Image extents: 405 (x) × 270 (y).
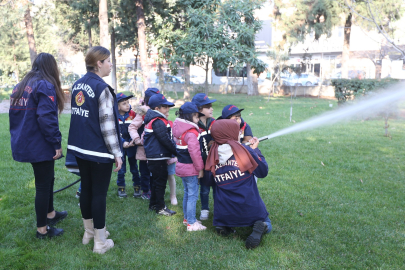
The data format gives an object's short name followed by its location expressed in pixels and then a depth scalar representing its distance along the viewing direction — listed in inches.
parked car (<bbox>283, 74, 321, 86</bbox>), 1270.9
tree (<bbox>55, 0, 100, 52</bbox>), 704.4
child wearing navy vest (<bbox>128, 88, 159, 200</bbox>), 199.5
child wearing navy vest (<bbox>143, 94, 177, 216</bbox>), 176.7
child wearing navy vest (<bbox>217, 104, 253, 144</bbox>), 181.3
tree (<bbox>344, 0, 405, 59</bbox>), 710.6
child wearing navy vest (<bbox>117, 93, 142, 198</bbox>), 212.7
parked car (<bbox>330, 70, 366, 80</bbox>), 1212.5
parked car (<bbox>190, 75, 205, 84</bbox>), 1483.8
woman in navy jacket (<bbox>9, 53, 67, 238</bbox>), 136.3
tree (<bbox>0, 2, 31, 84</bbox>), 1175.6
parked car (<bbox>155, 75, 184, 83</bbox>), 916.0
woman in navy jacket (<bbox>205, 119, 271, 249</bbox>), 150.5
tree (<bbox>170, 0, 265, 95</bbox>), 618.8
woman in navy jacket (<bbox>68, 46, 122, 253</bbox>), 128.8
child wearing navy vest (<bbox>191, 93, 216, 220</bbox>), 178.7
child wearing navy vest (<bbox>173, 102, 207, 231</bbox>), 161.3
